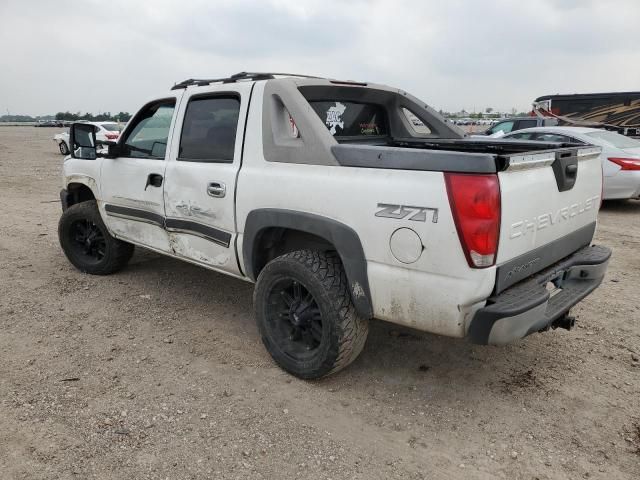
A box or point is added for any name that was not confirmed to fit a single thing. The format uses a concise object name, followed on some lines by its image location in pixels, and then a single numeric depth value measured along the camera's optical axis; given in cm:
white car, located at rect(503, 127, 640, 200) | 823
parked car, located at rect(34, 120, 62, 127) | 7472
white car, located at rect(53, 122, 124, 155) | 1720
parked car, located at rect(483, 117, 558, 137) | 1321
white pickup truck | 242
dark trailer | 1725
